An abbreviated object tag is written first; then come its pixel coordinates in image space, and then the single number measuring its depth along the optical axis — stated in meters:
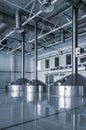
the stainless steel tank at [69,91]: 3.96
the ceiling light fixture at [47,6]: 3.37
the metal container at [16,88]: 6.30
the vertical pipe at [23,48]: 7.12
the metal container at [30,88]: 5.66
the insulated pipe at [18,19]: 5.07
